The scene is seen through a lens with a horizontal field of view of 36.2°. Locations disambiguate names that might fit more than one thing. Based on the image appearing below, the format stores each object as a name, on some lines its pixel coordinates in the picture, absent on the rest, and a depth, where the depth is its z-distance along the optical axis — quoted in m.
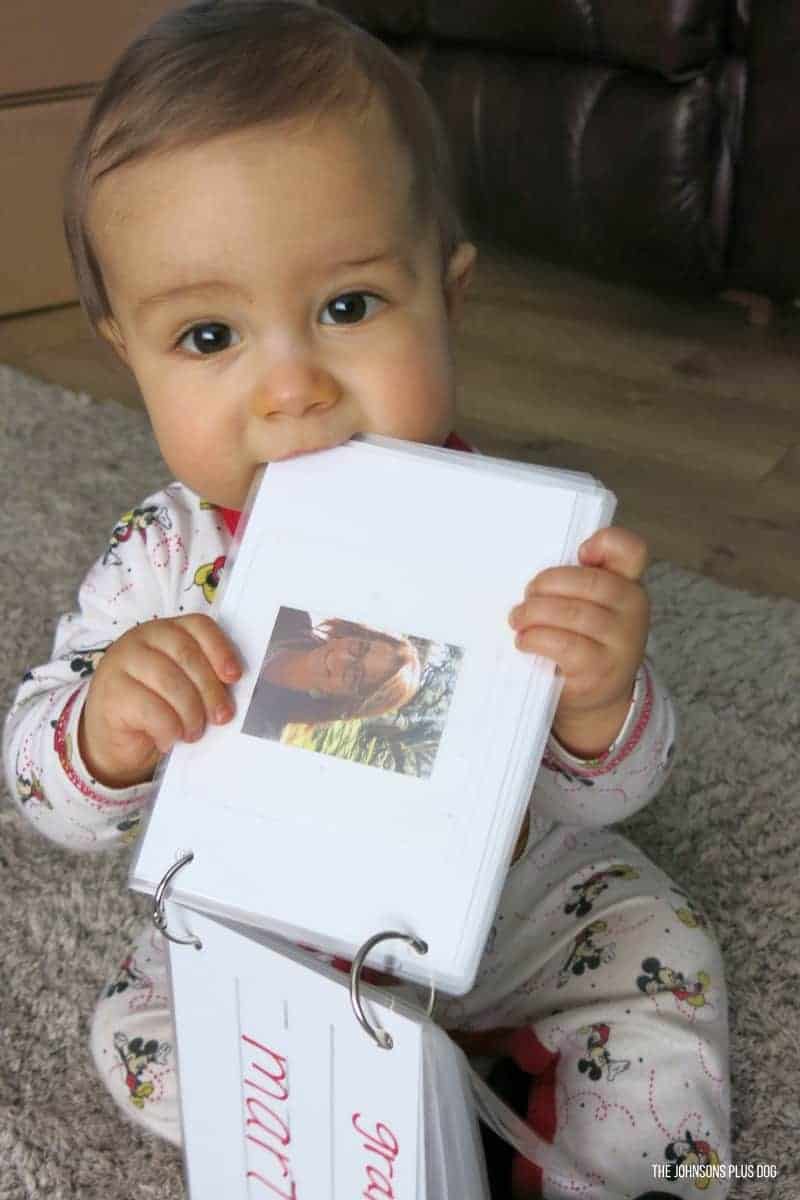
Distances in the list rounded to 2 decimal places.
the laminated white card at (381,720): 0.47
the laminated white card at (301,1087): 0.46
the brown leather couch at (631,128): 1.39
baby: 0.54
